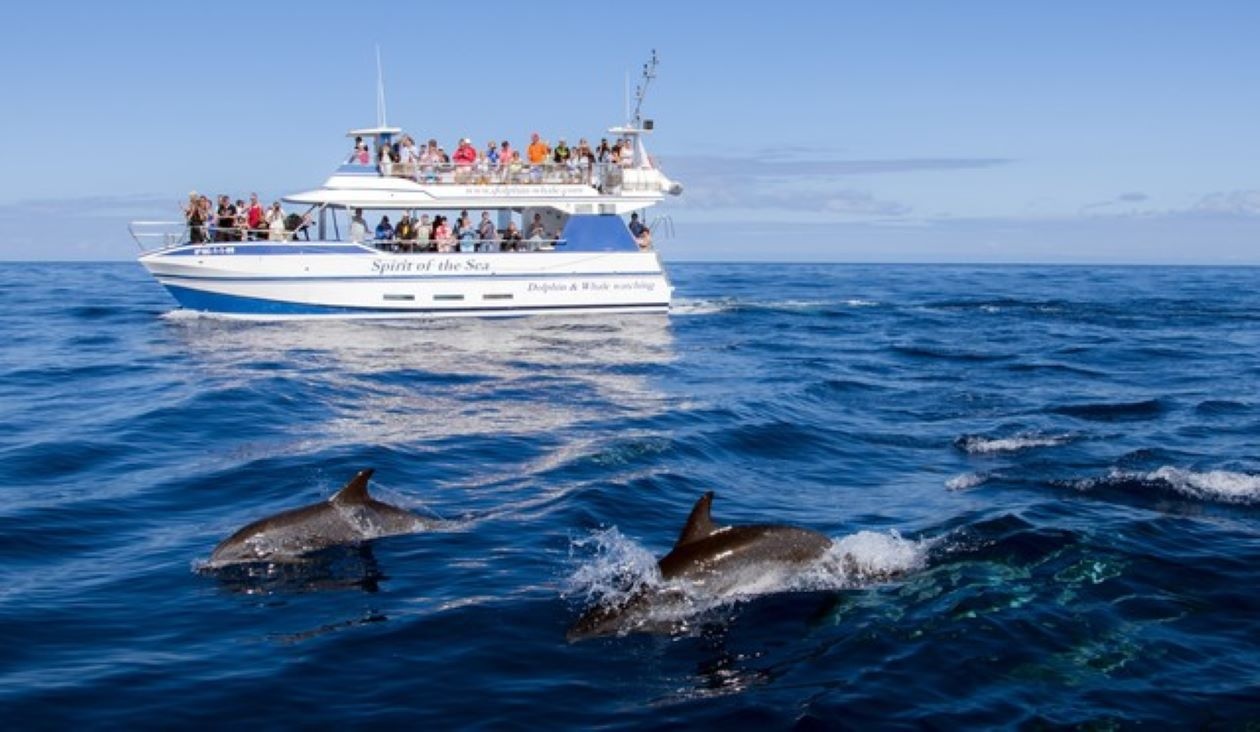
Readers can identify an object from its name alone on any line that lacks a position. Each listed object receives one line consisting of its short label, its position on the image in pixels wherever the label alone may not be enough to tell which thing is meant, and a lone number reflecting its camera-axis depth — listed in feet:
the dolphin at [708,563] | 34.71
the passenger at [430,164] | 141.90
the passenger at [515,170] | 144.25
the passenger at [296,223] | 135.85
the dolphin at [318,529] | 40.91
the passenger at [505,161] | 144.24
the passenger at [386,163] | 139.54
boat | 134.31
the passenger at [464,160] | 142.61
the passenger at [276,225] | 133.69
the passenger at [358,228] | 137.08
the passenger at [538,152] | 147.13
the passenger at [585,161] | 147.13
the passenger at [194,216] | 133.90
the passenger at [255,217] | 133.49
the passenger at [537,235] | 143.55
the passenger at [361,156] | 139.64
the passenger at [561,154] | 148.05
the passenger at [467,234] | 142.51
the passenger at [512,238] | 141.92
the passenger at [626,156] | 149.38
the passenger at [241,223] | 132.77
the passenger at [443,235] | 139.85
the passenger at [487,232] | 142.72
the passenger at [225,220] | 133.28
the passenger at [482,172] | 143.23
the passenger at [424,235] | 139.23
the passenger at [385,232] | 139.54
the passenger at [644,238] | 149.48
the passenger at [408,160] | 140.97
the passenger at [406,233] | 139.64
